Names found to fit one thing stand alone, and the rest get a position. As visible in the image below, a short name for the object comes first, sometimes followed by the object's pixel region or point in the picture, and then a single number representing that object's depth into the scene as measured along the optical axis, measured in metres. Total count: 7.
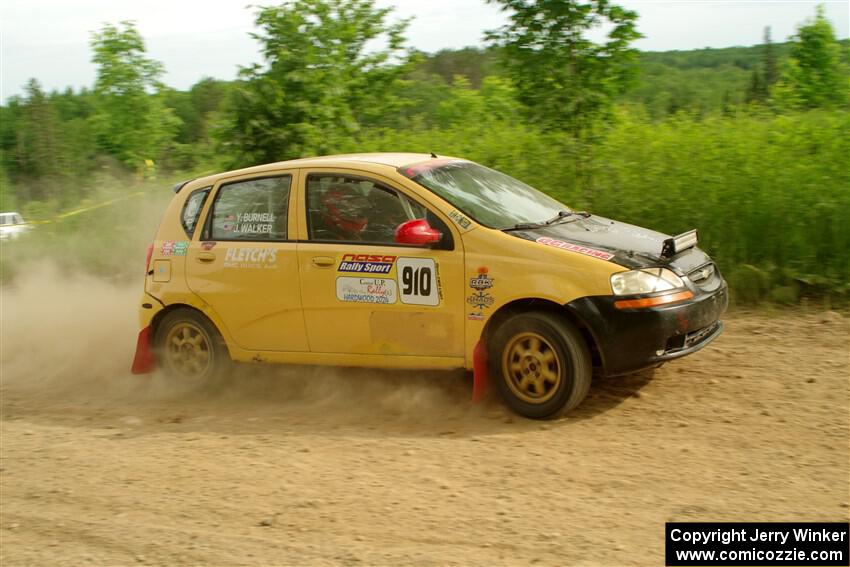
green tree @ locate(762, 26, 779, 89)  29.22
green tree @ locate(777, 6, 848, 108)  9.81
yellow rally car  5.35
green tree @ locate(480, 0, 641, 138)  9.36
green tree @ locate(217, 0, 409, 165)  11.43
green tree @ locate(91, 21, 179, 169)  24.09
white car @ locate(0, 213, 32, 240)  14.11
